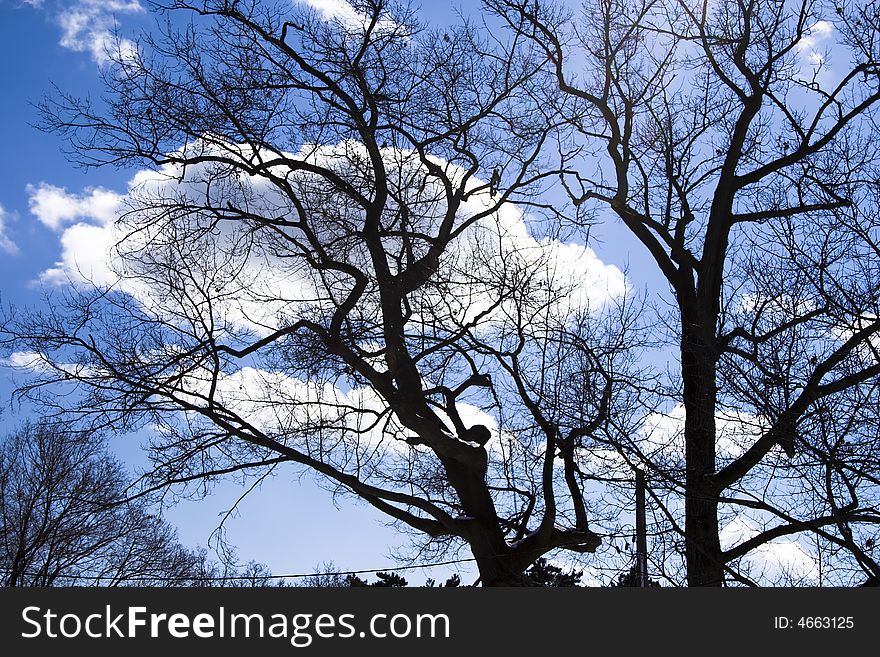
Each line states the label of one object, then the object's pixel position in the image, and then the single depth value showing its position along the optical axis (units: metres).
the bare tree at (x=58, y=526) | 21.61
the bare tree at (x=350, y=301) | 10.85
